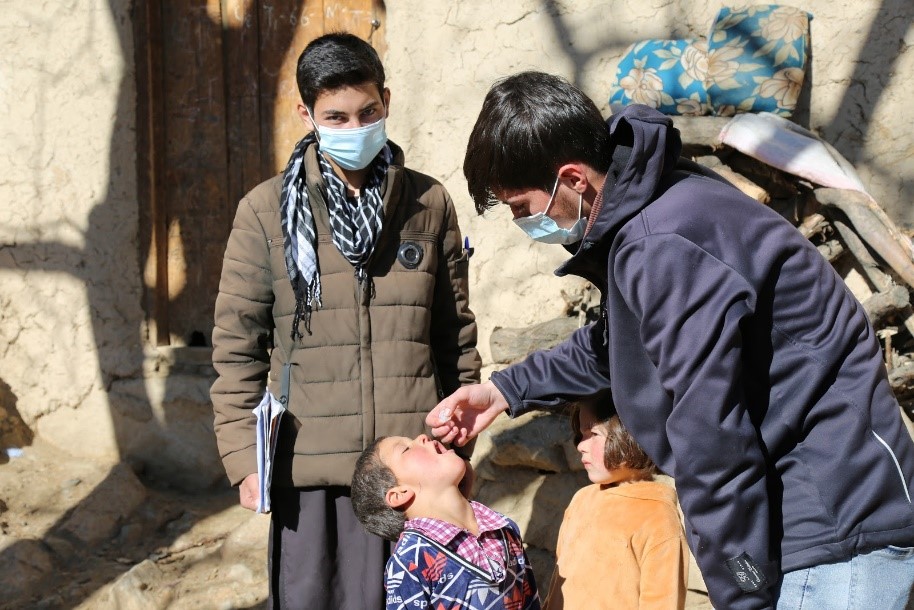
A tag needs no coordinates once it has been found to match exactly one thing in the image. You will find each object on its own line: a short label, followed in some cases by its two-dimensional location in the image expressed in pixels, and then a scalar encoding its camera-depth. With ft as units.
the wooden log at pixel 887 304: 11.35
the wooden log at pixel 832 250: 12.00
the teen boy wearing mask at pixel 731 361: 5.09
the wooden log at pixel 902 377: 11.41
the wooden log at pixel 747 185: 12.10
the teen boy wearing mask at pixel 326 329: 9.45
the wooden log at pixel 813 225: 11.95
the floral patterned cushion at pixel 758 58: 12.10
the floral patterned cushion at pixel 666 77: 12.69
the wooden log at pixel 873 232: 11.35
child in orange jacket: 8.51
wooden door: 16.43
